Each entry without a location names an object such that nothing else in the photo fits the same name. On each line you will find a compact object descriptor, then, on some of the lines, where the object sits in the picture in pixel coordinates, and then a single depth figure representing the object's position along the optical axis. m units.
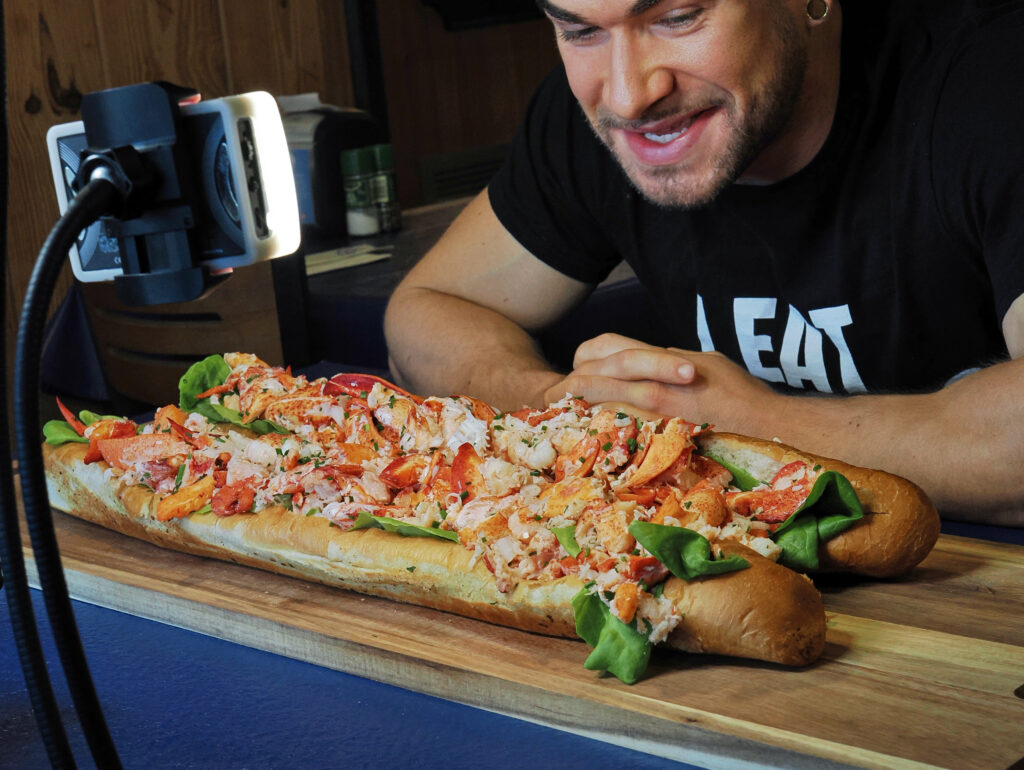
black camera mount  0.77
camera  0.79
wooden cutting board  0.94
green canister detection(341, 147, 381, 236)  3.62
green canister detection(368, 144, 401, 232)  3.64
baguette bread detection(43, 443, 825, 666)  1.05
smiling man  1.48
